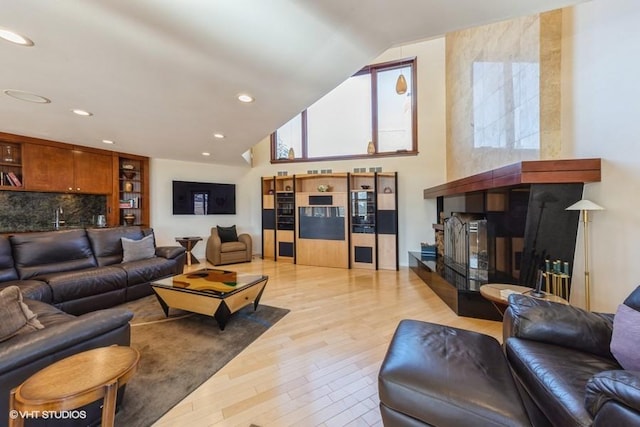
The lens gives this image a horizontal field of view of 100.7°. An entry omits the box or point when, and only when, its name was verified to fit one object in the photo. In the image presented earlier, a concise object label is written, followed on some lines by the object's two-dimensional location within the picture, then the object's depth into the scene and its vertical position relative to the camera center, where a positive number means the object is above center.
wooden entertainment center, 5.27 -0.19
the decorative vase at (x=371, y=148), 5.56 +1.31
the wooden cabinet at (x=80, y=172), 4.10 +0.71
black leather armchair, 0.87 -0.74
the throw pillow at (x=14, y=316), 1.34 -0.55
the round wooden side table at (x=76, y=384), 0.93 -0.65
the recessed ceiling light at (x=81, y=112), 3.03 +1.17
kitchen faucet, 4.58 -0.10
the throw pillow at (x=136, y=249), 3.80 -0.55
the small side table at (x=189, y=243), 5.57 -0.66
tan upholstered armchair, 5.59 -0.75
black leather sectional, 1.25 -0.69
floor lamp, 2.05 -0.17
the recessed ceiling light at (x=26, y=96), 2.53 +1.17
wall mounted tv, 5.93 +0.31
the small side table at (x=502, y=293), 2.18 -0.72
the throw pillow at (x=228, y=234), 5.97 -0.51
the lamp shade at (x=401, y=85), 4.65 +2.22
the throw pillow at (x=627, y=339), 1.19 -0.61
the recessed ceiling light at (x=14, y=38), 1.66 +1.13
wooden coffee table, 2.55 -0.81
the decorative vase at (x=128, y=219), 5.37 -0.14
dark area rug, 1.64 -1.17
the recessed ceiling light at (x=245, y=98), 2.69 +1.18
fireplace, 2.24 -0.19
